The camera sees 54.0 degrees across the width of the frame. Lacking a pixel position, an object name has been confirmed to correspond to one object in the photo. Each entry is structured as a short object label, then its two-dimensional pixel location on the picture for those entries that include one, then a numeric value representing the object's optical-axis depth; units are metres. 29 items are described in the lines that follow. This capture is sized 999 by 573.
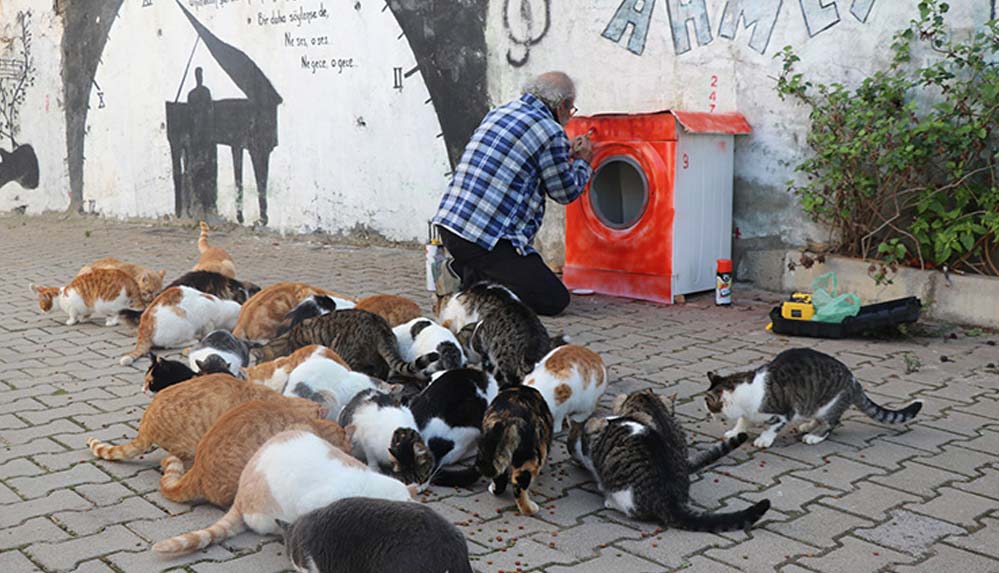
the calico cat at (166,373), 4.55
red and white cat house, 7.09
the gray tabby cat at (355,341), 5.07
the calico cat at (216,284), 6.54
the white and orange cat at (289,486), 3.21
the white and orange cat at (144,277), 7.15
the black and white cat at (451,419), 3.96
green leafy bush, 6.22
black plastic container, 6.07
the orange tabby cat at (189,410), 3.93
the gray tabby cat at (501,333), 5.09
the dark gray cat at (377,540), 2.70
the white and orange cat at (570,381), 4.45
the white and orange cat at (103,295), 6.89
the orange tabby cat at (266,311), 5.87
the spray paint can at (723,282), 7.12
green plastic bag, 6.21
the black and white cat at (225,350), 4.90
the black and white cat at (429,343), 4.87
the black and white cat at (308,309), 5.59
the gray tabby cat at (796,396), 4.28
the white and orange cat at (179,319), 5.92
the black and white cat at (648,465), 3.46
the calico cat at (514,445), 3.65
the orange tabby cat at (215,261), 7.35
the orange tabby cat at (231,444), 3.56
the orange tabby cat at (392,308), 5.76
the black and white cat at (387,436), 3.74
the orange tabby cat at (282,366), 4.54
